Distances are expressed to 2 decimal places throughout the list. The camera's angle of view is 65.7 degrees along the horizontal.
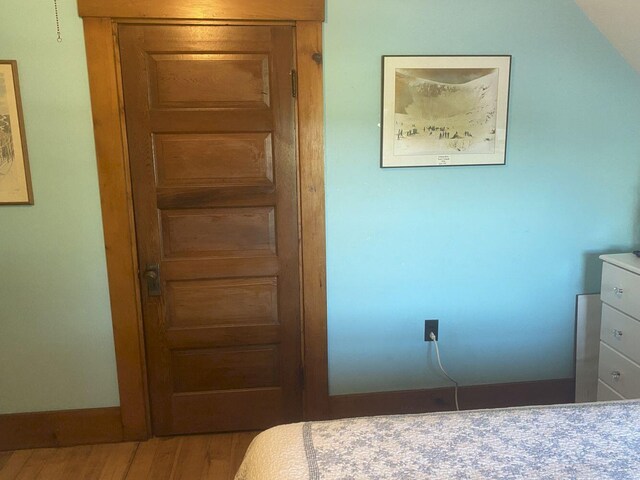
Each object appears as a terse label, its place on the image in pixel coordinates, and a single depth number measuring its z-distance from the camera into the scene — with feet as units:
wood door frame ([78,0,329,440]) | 6.73
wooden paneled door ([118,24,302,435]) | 6.98
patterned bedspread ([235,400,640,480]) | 3.76
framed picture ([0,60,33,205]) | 6.72
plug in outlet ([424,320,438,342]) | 8.01
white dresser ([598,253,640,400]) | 6.91
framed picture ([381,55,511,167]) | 7.23
